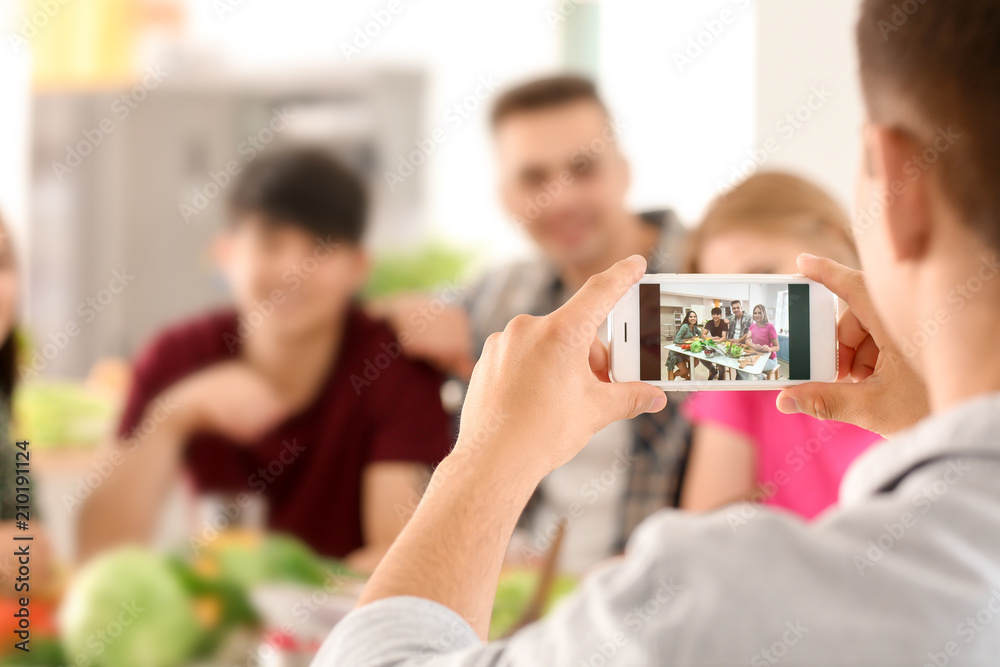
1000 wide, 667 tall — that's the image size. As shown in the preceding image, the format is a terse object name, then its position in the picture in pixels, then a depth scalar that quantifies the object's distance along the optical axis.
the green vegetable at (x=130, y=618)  0.69
